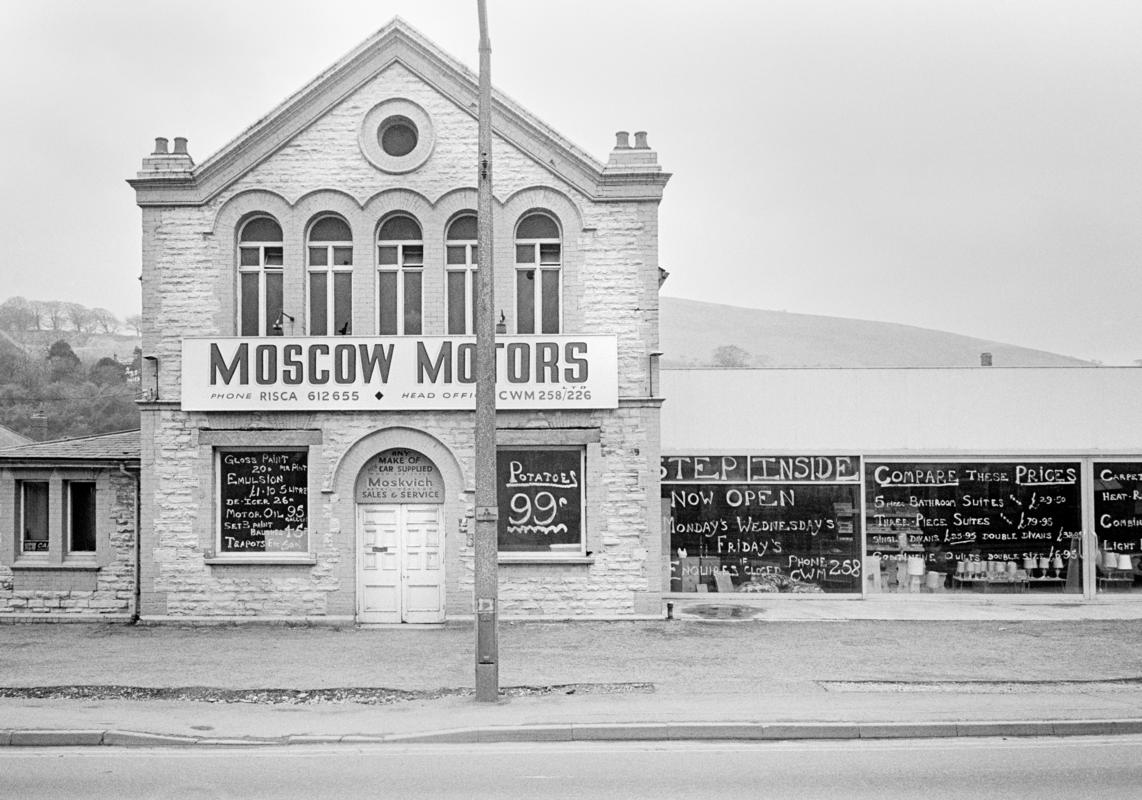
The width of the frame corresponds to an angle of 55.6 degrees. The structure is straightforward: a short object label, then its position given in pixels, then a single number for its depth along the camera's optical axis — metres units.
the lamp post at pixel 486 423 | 12.42
